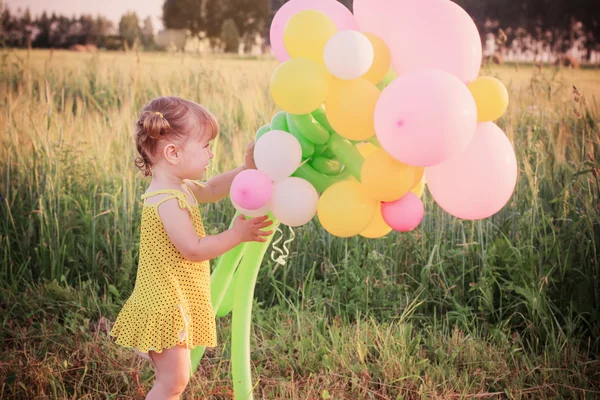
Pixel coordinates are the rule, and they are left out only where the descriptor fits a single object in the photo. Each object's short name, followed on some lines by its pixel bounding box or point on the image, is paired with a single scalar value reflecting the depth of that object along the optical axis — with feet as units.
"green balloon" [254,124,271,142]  5.95
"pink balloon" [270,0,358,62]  5.71
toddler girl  5.96
